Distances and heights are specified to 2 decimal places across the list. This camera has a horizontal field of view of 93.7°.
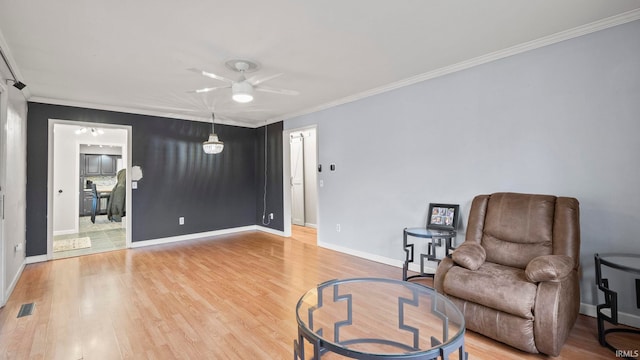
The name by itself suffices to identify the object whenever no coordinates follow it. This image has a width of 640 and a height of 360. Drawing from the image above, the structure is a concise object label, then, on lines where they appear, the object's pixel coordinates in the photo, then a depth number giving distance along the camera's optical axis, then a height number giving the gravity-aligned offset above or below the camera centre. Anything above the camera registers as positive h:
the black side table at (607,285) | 1.98 -0.74
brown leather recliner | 1.97 -0.68
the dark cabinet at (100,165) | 8.99 +0.72
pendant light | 4.59 +0.63
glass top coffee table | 1.86 -0.99
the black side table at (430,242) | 3.11 -0.66
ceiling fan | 3.11 +1.16
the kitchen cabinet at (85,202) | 8.54 -0.39
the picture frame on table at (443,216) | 3.28 -0.37
